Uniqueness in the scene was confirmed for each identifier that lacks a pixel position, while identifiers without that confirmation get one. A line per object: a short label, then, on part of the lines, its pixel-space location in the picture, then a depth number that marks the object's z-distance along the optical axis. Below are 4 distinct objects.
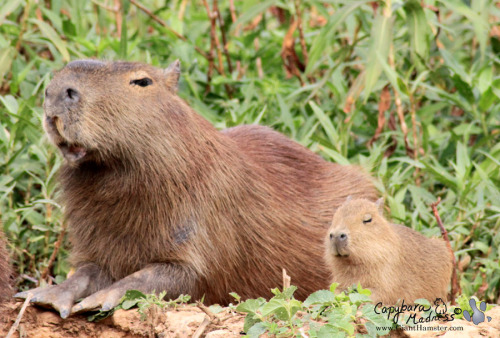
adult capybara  7.47
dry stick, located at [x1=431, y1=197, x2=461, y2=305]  8.20
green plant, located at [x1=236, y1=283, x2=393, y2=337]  6.28
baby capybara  7.47
